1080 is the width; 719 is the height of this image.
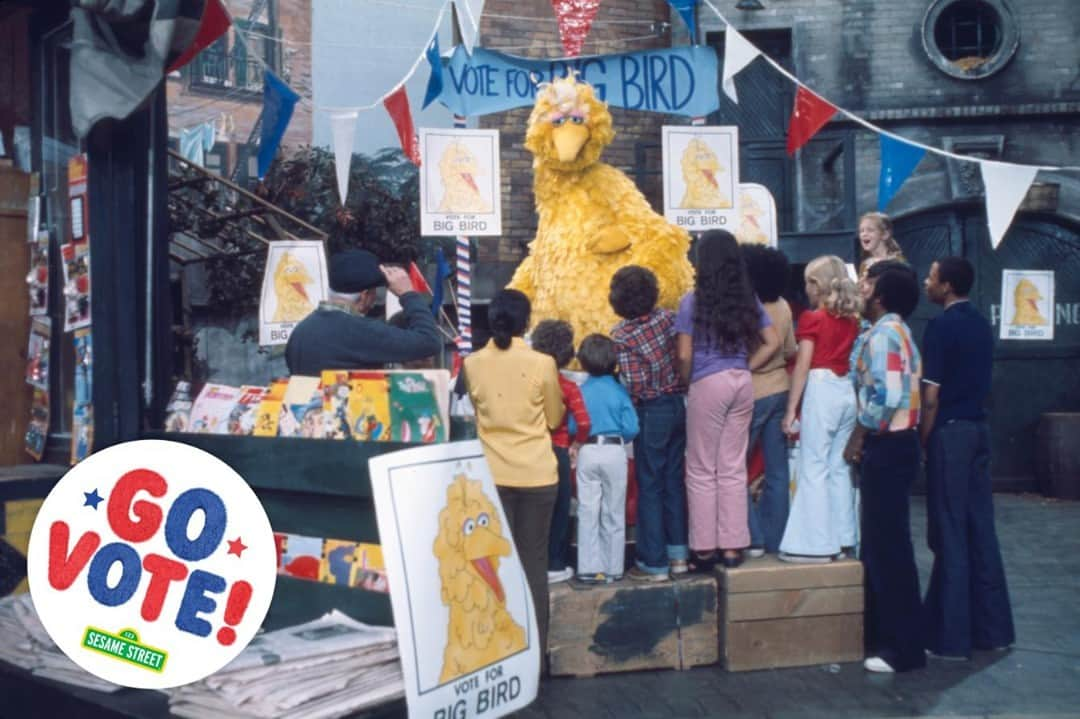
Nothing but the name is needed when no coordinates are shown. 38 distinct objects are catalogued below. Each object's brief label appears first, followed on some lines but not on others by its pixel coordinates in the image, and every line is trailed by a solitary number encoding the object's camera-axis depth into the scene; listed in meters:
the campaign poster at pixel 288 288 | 7.87
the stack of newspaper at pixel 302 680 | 2.69
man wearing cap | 4.12
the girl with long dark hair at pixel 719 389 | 5.54
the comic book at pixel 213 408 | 3.71
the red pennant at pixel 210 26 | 3.99
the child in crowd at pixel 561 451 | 5.64
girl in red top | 5.74
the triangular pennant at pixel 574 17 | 7.59
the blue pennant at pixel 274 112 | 7.11
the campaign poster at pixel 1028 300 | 8.97
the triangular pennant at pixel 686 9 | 7.65
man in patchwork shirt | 5.50
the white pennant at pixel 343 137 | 7.43
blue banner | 7.32
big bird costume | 6.42
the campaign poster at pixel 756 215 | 8.38
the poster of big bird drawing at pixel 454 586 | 2.72
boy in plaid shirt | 5.67
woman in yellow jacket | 5.05
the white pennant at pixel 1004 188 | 7.30
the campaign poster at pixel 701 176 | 7.40
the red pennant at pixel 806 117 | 8.05
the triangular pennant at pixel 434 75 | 7.40
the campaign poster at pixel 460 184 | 7.23
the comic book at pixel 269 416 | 3.52
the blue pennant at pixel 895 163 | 7.96
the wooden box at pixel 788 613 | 5.61
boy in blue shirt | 5.55
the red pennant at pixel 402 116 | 7.89
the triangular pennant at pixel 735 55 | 7.68
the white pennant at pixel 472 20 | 7.38
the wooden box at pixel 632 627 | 5.52
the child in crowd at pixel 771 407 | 5.89
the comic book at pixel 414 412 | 3.21
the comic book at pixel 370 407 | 3.23
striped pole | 7.68
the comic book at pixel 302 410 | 3.38
